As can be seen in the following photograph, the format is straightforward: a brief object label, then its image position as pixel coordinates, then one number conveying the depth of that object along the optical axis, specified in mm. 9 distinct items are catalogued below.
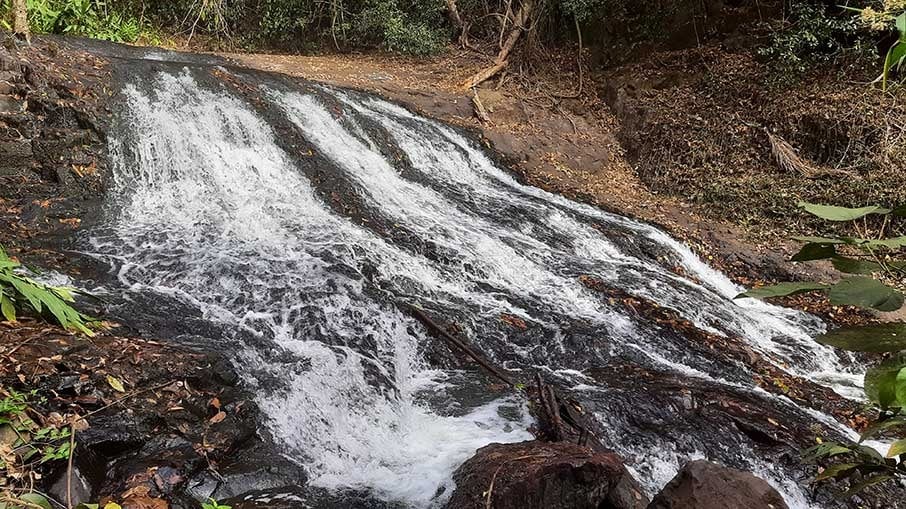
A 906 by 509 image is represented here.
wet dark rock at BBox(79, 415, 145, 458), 3207
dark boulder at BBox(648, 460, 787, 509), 2891
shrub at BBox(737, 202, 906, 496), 1080
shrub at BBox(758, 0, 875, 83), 10969
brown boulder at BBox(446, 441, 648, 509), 2996
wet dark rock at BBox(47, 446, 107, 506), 2754
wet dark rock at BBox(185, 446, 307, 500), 3315
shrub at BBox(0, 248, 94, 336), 3643
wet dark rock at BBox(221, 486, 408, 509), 3332
